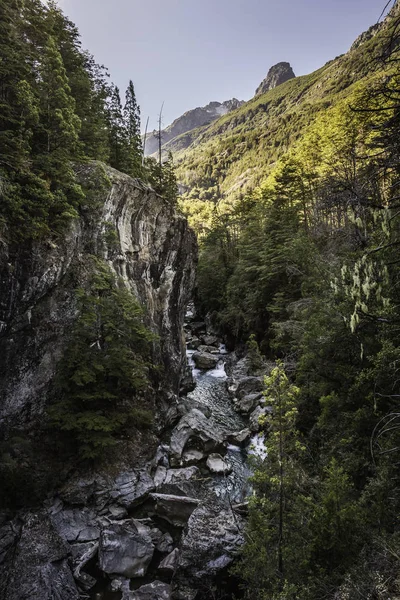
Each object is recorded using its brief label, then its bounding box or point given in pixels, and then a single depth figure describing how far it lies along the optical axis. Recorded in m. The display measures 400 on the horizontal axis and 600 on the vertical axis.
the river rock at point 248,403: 21.47
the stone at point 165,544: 11.30
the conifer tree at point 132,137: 27.66
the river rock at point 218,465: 15.97
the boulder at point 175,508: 12.53
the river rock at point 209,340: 38.50
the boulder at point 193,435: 17.16
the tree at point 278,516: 7.48
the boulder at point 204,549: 9.45
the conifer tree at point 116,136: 27.64
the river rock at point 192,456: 16.62
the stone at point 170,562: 10.38
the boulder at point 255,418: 19.00
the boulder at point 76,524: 11.48
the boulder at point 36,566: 9.08
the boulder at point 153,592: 9.37
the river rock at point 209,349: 35.67
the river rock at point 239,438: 18.34
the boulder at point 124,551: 10.40
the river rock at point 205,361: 31.27
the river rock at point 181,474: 14.89
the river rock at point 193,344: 37.22
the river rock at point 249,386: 23.41
